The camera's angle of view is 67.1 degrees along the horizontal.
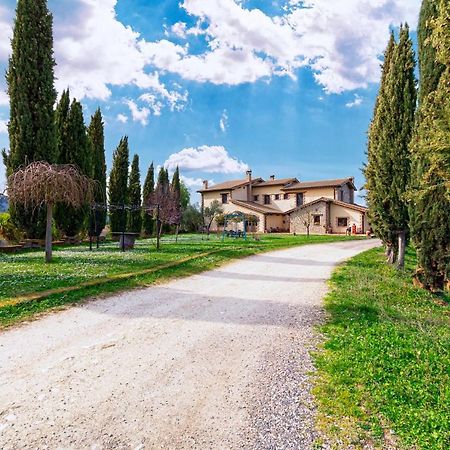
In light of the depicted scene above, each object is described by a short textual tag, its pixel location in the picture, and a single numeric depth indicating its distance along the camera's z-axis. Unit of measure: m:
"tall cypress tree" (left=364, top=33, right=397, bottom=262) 13.94
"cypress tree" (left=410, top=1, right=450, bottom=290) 9.07
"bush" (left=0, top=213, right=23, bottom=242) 18.57
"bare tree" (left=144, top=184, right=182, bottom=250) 33.49
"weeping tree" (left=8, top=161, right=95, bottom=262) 13.19
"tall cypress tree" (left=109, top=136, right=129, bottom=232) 33.66
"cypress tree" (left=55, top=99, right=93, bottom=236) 23.16
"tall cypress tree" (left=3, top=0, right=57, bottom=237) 18.70
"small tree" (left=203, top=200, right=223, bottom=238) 43.15
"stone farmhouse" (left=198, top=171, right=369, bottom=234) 43.12
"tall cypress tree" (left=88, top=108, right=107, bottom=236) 29.16
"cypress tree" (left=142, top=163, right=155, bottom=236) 39.31
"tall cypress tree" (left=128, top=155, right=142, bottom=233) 36.47
